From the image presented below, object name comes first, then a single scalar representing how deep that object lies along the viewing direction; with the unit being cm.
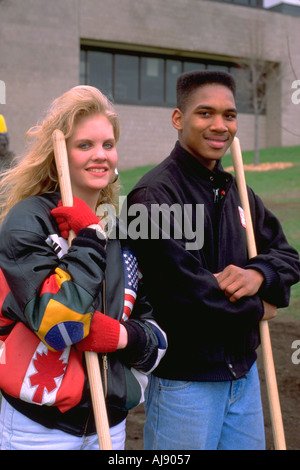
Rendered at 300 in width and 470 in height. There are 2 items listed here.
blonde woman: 190
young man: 224
